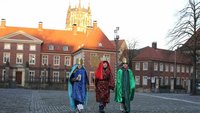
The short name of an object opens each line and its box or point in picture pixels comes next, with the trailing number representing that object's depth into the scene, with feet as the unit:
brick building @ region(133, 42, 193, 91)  157.03
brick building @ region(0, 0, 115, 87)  134.91
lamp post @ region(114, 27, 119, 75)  84.79
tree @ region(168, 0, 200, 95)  86.46
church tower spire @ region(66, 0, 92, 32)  278.02
